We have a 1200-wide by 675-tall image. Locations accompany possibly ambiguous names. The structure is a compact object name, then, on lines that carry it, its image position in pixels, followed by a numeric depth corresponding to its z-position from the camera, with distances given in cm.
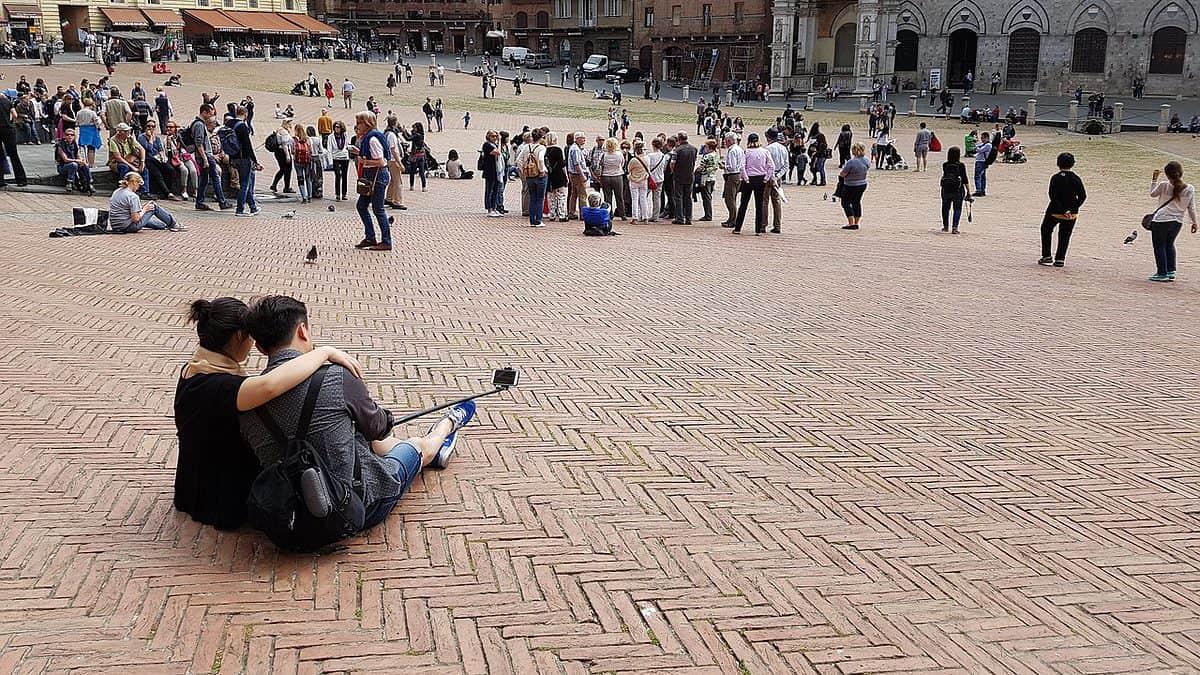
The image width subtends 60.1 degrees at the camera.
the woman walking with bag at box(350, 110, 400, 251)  1277
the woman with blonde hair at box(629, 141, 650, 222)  1816
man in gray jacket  436
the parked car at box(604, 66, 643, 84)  6456
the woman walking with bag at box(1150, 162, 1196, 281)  1280
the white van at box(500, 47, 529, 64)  7250
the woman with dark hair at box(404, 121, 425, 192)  2408
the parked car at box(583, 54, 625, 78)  6756
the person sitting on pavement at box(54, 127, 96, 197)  1819
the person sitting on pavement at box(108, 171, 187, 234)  1405
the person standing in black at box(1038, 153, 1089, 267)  1383
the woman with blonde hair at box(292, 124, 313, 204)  1861
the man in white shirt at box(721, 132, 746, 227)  1770
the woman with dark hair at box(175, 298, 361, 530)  434
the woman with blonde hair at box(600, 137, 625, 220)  1812
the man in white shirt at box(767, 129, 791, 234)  1731
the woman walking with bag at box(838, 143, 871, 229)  1781
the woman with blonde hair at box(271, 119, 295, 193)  1877
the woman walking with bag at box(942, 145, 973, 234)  1761
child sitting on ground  1623
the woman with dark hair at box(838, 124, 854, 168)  3025
